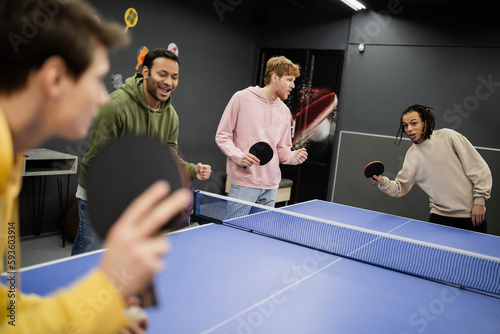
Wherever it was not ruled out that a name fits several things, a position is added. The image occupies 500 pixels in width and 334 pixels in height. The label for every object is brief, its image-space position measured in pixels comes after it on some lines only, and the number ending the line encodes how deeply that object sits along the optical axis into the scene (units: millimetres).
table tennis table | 1453
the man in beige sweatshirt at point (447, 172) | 3234
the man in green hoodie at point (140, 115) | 2326
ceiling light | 5788
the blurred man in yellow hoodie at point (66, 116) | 544
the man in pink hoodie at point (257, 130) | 3316
